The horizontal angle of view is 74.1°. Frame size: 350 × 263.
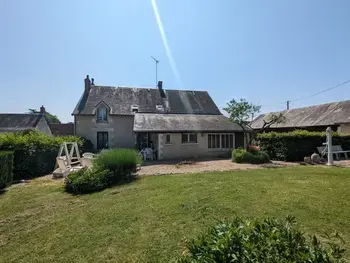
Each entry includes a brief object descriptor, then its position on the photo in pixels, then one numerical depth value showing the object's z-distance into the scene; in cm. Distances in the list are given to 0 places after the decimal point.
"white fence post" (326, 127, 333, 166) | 1268
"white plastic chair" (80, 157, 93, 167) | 1107
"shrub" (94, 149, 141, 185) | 932
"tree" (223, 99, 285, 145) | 1606
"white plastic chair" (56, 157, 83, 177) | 1102
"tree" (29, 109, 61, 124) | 7746
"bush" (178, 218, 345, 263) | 195
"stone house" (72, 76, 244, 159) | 1845
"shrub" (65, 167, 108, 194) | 815
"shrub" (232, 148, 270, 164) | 1443
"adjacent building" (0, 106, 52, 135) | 3272
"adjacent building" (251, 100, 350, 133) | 2105
